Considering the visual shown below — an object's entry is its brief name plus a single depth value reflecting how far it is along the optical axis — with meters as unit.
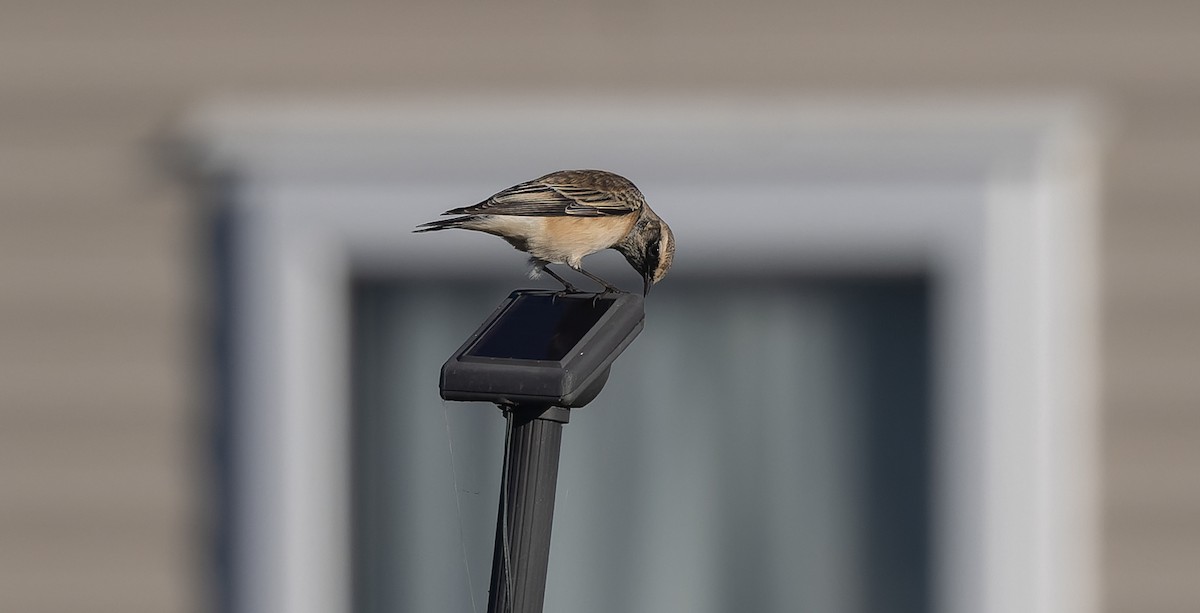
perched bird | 7.87
